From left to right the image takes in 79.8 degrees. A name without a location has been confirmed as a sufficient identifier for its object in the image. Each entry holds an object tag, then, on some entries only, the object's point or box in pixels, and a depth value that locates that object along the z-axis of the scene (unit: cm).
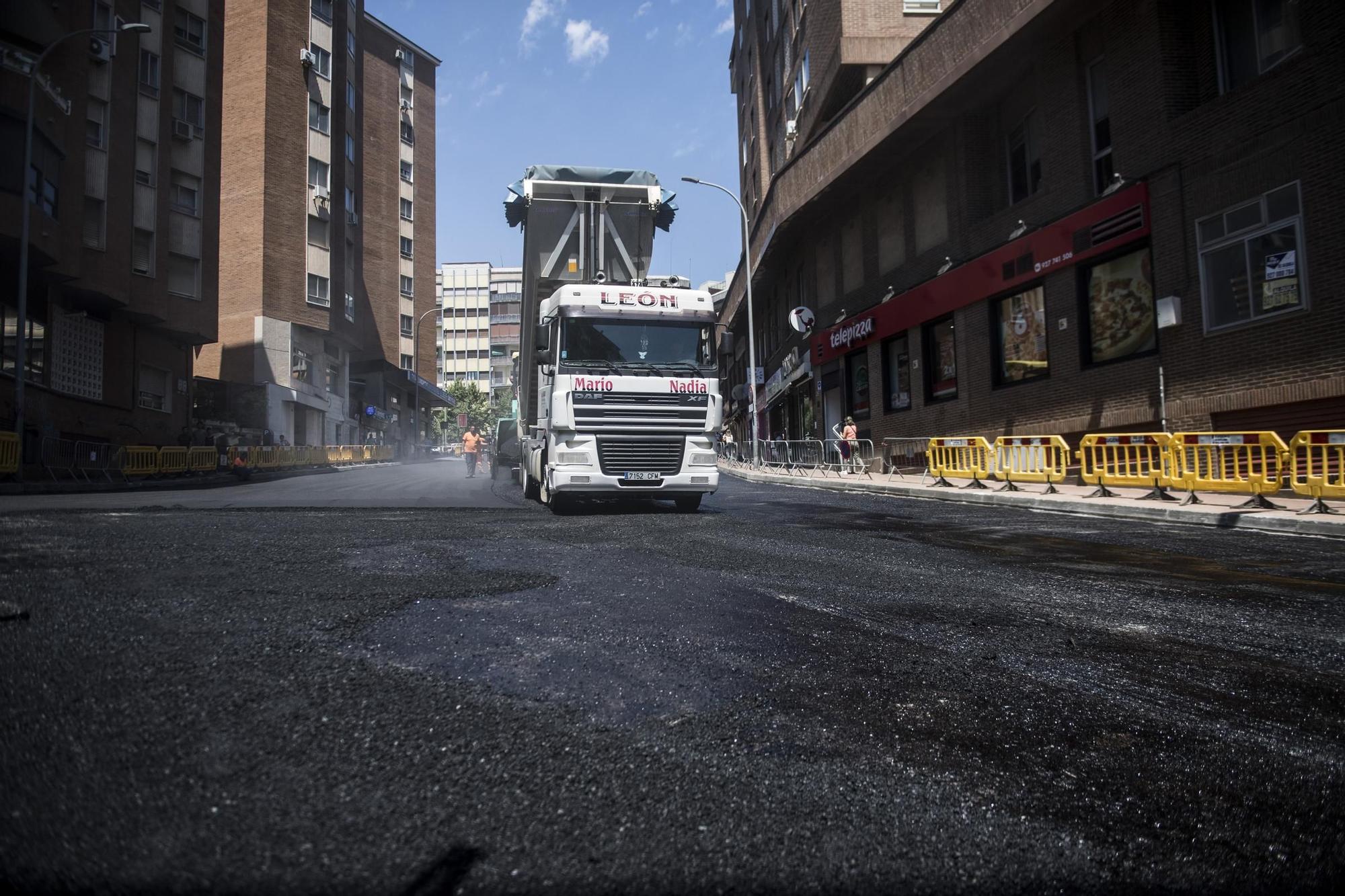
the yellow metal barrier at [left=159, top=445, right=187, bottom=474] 2205
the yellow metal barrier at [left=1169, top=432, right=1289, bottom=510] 1008
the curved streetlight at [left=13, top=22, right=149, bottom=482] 1723
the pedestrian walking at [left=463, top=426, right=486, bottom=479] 2477
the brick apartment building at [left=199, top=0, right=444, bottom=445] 3884
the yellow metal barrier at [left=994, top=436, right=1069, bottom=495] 1403
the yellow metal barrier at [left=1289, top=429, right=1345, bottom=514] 937
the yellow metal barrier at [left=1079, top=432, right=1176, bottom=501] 1161
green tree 8388
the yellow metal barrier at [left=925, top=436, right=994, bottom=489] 1540
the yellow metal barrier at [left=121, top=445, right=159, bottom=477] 2064
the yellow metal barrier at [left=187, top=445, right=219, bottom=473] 2362
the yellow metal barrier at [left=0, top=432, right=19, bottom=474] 1620
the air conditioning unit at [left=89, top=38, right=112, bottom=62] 2395
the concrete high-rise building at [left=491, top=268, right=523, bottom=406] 9994
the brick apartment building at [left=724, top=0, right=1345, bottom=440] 1247
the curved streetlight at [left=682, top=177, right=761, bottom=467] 2720
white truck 1039
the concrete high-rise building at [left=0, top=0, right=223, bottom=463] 2031
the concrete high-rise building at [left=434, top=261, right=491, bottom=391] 10894
